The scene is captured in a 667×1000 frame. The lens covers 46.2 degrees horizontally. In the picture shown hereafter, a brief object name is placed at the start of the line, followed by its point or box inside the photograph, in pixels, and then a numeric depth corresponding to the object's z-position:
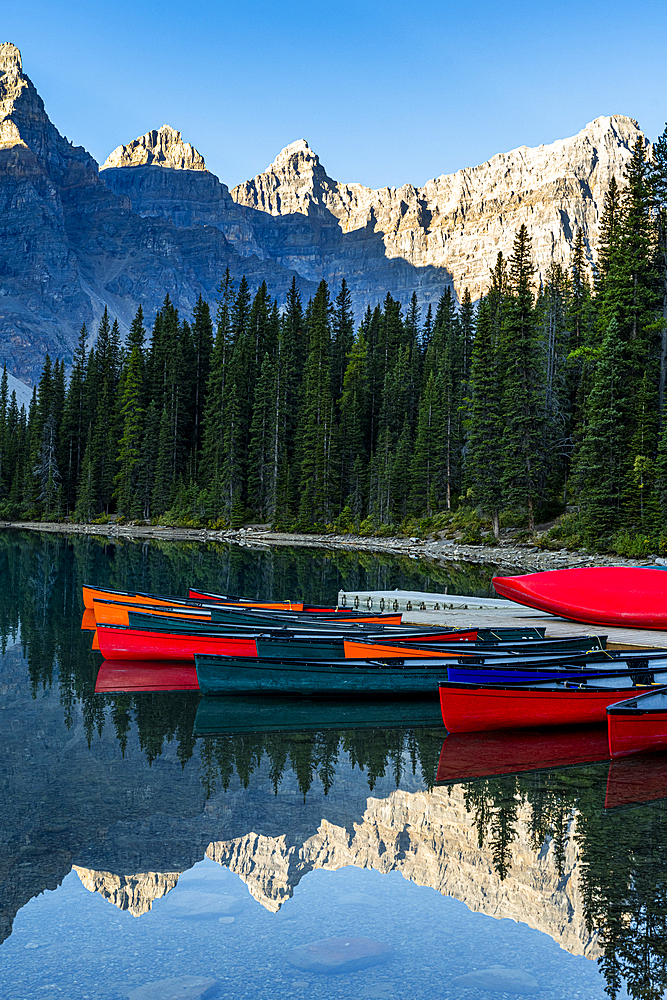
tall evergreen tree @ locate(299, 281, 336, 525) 73.06
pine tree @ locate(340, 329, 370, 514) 78.12
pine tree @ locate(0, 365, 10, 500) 100.81
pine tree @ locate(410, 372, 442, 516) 67.31
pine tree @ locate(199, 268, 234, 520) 76.81
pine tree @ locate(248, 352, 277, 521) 76.62
